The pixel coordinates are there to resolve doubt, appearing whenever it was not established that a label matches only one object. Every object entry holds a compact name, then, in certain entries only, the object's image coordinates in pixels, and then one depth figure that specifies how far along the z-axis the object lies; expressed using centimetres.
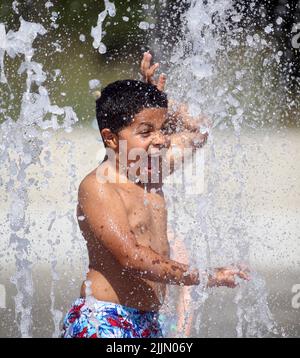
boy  609
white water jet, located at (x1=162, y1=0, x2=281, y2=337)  841
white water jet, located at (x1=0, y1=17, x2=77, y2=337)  811
